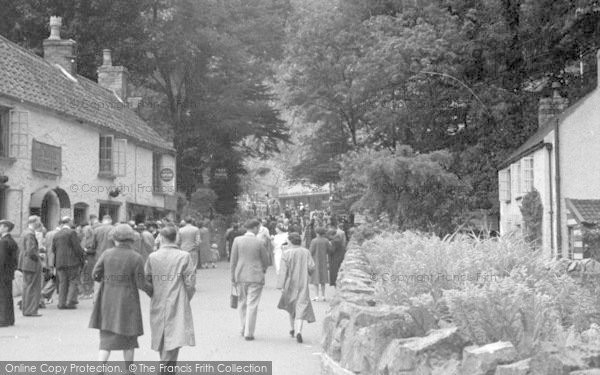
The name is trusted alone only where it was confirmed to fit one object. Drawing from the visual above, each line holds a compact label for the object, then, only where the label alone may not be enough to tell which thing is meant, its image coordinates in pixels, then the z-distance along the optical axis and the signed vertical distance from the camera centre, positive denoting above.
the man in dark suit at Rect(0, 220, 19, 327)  14.92 -0.81
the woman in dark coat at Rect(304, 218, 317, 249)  40.79 -0.48
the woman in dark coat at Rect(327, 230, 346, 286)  22.19 -0.83
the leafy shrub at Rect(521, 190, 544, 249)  27.52 +0.33
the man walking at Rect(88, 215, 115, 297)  19.83 -0.32
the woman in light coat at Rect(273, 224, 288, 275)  23.84 -0.52
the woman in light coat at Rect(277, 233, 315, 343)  13.99 -0.97
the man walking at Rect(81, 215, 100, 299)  20.23 -0.81
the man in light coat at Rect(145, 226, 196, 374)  9.91 -0.87
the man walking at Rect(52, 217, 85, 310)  18.41 -0.79
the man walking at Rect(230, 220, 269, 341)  14.13 -0.72
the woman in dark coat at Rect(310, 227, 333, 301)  20.73 -0.77
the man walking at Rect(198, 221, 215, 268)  32.31 -0.92
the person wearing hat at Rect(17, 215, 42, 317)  16.62 -0.89
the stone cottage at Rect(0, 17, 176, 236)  24.12 +2.69
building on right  25.75 +1.56
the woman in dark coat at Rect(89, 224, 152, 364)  9.73 -0.83
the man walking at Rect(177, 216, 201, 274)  22.66 -0.34
